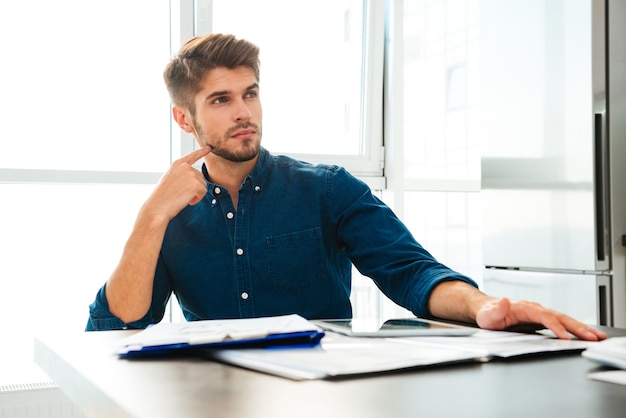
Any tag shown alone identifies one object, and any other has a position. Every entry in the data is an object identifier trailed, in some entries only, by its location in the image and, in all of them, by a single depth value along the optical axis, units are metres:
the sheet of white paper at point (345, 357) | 0.70
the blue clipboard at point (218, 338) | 0.85
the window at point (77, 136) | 2.72
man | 1.53
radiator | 2.56
